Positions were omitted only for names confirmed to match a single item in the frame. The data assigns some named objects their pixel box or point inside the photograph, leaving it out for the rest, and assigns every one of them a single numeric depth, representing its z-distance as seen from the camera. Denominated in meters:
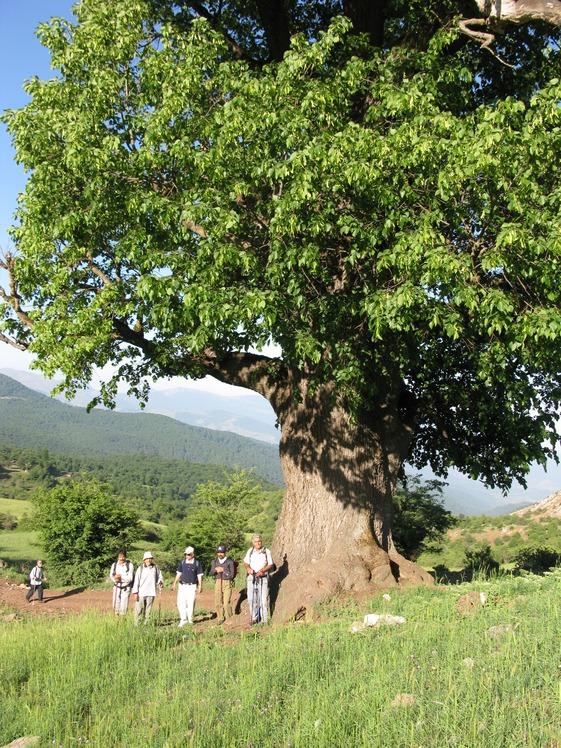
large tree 8.20
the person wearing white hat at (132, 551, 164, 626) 11.47
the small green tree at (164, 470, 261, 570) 45.84
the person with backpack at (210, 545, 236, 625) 11.56
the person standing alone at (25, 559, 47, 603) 18.56
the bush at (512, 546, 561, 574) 23.88
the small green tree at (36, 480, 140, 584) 30.67
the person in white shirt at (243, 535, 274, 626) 10.59
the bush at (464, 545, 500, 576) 25.87
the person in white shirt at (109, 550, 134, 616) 12.59
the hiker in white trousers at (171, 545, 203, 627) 11.20
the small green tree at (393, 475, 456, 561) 30.80
